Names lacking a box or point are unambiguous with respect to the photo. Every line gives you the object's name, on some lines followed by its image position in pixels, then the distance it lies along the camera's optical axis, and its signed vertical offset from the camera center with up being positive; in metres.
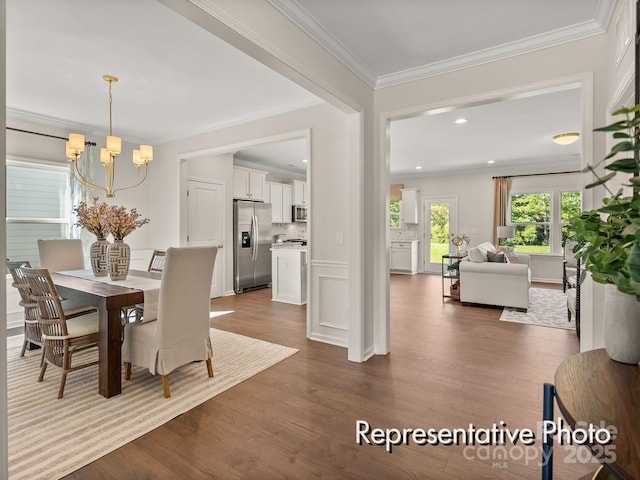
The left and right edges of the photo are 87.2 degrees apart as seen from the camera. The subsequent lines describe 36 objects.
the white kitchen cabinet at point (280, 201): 7.44 +0.74
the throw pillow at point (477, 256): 5.39 -0.35
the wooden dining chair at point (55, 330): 2.37 -0.73
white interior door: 5.55 +0.27
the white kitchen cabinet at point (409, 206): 9.27 +0.78
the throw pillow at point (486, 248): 5.75 -0.25
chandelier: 3.04 +0.81
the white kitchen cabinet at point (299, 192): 8.02 +1.01
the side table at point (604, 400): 0.64 -0.41
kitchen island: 5.52 -0.70
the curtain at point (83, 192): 4.74 +0.59
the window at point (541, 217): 7.54 +0.39
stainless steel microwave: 8.04 +0.50
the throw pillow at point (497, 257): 5.48 -0.39
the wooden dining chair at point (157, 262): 3.99 -0.35
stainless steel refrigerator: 6.33 -0.21
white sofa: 4.96 -0.74
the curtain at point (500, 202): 8.02 +0.77
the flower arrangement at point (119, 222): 3.08 +0.11
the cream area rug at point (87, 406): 1.84 -1.19
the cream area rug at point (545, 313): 4.36 -1.14
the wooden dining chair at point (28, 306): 2.61 -0.57
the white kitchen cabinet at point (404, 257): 9.12 -0.63
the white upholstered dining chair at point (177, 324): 2.42 -0.69
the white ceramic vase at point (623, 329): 1.03 -0.30
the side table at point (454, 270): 5.94 -0.65
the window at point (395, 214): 9.70 +0.58
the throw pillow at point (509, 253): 6.41 -0.37
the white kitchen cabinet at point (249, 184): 6.47 +1.01
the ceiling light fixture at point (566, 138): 4.54 +1.34
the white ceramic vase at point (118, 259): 3.06 -0.23
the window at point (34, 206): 4.28 +0.37
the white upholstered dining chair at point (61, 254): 3.76 -0.24
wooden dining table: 2.43 -0.68
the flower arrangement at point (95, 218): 3.16 +0.15
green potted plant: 0.76 -0.05
